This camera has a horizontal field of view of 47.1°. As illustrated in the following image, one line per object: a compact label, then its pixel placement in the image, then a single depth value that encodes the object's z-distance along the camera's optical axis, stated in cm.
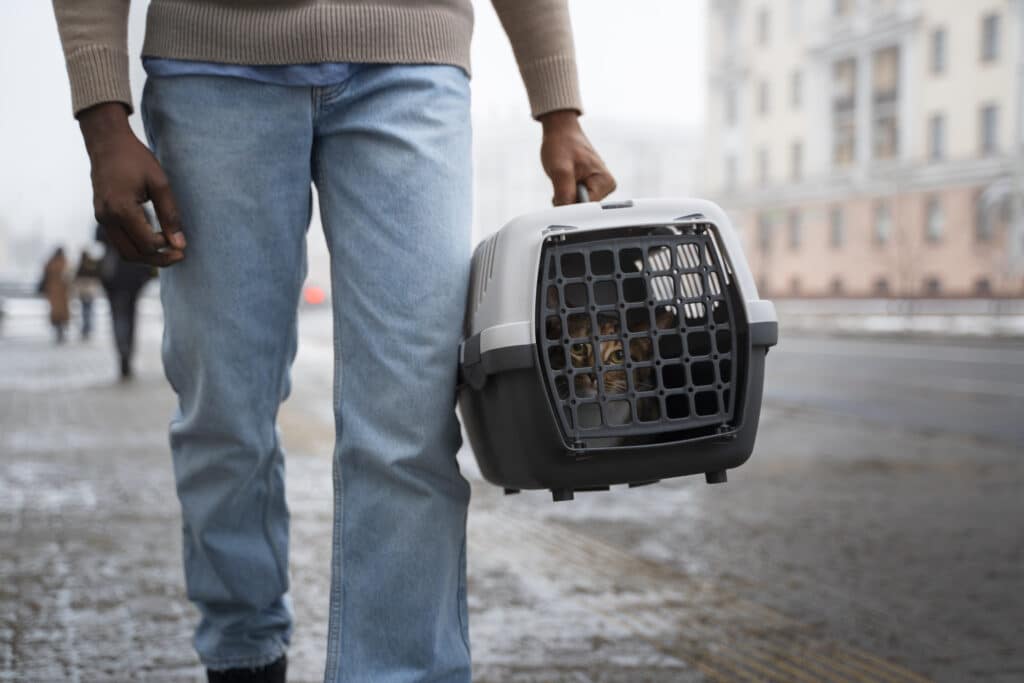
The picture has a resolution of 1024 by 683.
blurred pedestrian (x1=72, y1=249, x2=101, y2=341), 1923
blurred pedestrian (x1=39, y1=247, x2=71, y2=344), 1889
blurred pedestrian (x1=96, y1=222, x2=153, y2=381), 1050
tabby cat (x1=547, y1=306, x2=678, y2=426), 161
